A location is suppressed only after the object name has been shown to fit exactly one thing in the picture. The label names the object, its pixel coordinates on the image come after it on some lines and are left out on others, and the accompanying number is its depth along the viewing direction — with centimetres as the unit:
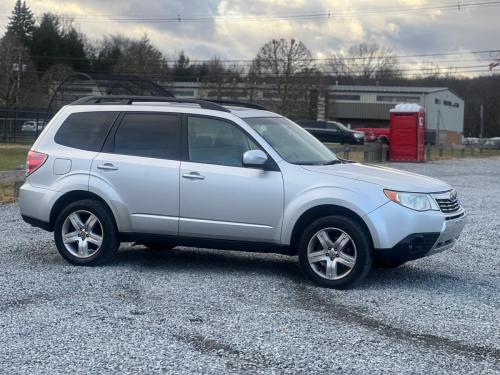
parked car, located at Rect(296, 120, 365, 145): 4938
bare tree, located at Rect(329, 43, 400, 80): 10581
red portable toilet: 3188
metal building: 8231
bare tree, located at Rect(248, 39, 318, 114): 5284
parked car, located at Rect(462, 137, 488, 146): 6828
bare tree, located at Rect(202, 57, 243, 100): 5350
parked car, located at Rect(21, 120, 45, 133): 4416
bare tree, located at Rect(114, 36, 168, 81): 6372
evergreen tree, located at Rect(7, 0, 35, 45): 8712
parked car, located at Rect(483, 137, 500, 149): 6018
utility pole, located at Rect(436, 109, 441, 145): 5906
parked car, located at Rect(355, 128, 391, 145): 5429
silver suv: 695
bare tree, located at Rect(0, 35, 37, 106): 5519
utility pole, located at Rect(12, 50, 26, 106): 5619
